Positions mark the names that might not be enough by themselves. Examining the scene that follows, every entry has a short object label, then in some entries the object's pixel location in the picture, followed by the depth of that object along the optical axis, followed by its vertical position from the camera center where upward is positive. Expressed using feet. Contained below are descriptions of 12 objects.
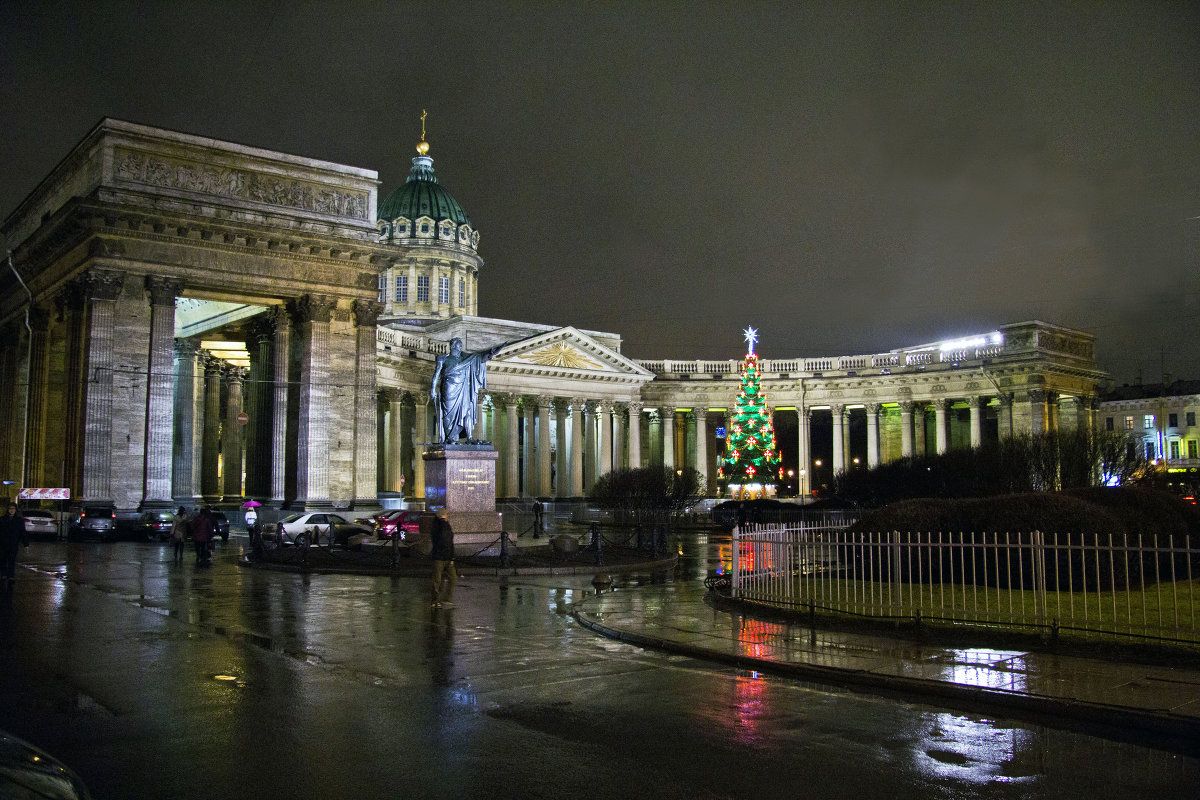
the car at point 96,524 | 115.85 -4.70
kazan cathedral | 121.70 +22.62
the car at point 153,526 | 119.34 -5.08
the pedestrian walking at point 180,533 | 90.07 -4.50
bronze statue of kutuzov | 86.89 +8.12
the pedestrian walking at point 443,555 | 56.13 -4.10
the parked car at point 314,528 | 105.86 -4.95
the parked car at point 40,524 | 118.93 -4.80
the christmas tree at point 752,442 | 188.85 +8.09
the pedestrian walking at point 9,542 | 62.64 -3.66
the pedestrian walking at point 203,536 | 84.07 -4.46
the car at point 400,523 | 99.09 -4.20
